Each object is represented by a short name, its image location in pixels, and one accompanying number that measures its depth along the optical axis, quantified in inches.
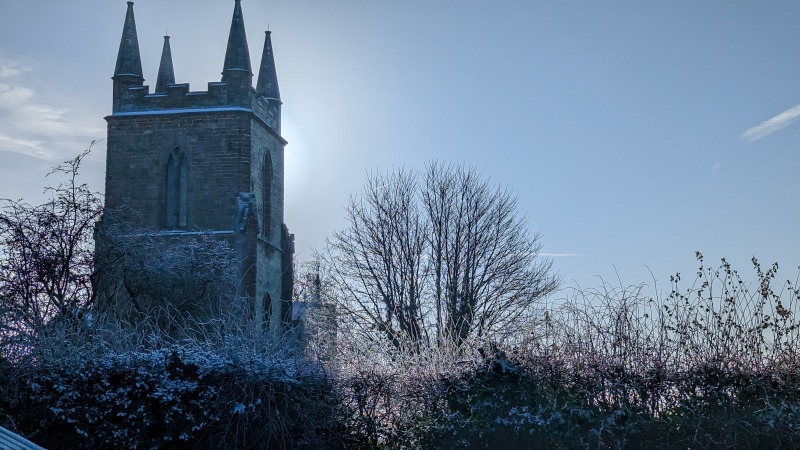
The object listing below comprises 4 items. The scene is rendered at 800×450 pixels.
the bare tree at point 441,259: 1230.9
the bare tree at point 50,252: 842.8
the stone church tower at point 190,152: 1278.3
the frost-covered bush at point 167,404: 502.9
